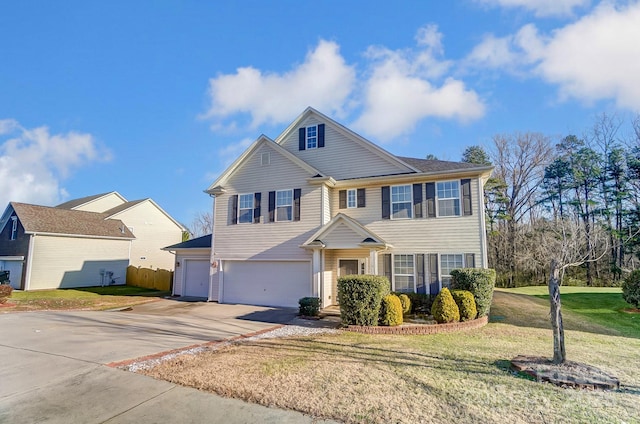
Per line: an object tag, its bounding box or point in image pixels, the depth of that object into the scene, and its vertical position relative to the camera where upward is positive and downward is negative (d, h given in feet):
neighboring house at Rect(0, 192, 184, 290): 72.18 +4.10
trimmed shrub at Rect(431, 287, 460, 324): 34.32 -5.15
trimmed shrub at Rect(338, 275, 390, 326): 33.88 -3.93
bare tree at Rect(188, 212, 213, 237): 177.27 +20.62
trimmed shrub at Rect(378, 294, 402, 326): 33.78 -5.25
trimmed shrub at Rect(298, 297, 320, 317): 40.96 -5.64
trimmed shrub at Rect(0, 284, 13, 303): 52.61 -4.92
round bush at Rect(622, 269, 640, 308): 45.37 -3.95
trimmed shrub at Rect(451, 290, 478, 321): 35.50 -4.77
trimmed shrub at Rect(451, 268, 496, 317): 37.29 -2.64
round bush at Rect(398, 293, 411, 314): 39.19 -4.97
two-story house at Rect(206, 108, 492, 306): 44.34 +6.45
